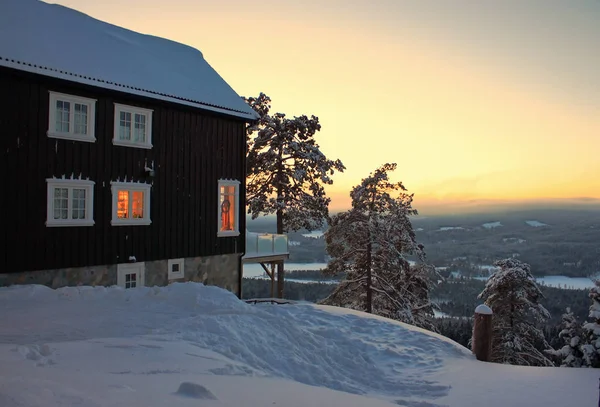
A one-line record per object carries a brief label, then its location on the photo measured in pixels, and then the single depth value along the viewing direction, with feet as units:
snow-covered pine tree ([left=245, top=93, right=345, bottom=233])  86.53
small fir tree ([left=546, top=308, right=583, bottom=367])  36.86
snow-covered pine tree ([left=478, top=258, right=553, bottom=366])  75.56
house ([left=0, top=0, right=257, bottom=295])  39.17
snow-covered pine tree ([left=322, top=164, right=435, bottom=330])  84.69
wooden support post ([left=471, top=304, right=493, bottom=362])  35.81
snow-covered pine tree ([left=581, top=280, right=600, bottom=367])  33.68
